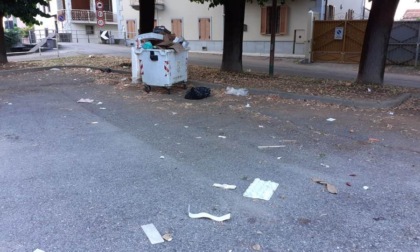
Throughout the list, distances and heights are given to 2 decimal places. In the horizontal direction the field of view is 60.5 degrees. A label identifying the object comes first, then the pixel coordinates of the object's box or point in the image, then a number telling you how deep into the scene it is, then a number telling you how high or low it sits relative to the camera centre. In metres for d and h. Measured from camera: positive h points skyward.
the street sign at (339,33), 19.83 +0.49
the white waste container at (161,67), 9.76 -0.67
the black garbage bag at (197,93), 9.40 -1.32
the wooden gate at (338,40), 19.58 +0.12
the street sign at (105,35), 35.94 +0.65
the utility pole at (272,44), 12.12 -0.07
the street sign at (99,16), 26.71 +1.95
